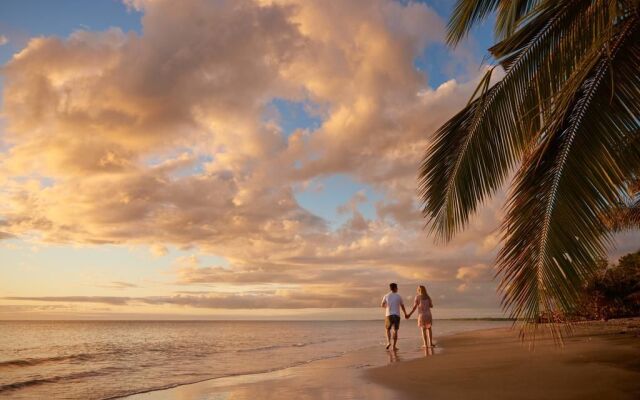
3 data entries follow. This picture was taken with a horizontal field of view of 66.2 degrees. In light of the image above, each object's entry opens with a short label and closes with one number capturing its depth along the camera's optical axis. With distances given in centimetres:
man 1405
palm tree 379
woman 1403
